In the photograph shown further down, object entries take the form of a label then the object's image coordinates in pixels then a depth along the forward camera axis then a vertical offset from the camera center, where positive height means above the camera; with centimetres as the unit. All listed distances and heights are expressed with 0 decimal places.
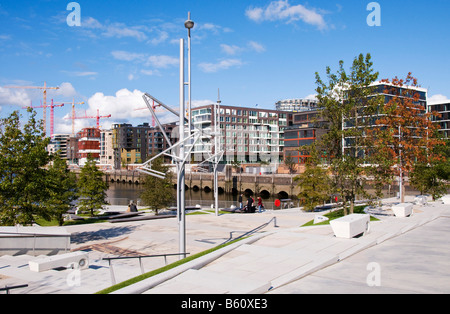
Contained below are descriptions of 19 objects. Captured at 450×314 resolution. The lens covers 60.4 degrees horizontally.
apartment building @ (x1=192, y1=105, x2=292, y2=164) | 11581 +954
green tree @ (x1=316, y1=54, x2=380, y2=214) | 2130 +225
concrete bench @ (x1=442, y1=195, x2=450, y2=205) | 3007 -321
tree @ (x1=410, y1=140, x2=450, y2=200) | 3161 -136
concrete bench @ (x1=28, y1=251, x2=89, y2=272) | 1272 -332
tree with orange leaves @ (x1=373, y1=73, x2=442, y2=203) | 2839 +235
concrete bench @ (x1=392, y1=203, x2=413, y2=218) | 2272 -298
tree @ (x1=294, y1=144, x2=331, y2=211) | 3170 -225
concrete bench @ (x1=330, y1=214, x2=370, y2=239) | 1577 -276
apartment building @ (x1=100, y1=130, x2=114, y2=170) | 18250 +672
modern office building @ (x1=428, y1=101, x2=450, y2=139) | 10032 +1150
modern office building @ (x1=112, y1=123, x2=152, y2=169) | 16588 +842
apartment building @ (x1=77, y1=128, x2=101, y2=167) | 19808 +561
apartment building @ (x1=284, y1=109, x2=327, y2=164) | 9555 +666
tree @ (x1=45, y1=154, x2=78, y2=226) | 1938 -146
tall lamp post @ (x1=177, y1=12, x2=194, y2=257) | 1457 -58
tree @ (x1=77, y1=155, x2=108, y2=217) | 3381 -229
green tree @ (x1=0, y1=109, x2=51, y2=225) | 1773 -49
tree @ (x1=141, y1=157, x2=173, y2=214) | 3259 -258
